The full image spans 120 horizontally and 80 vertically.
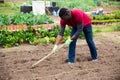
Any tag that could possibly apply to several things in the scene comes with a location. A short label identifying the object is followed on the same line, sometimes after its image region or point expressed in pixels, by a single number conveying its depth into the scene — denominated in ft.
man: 20.17
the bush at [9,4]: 80.34
